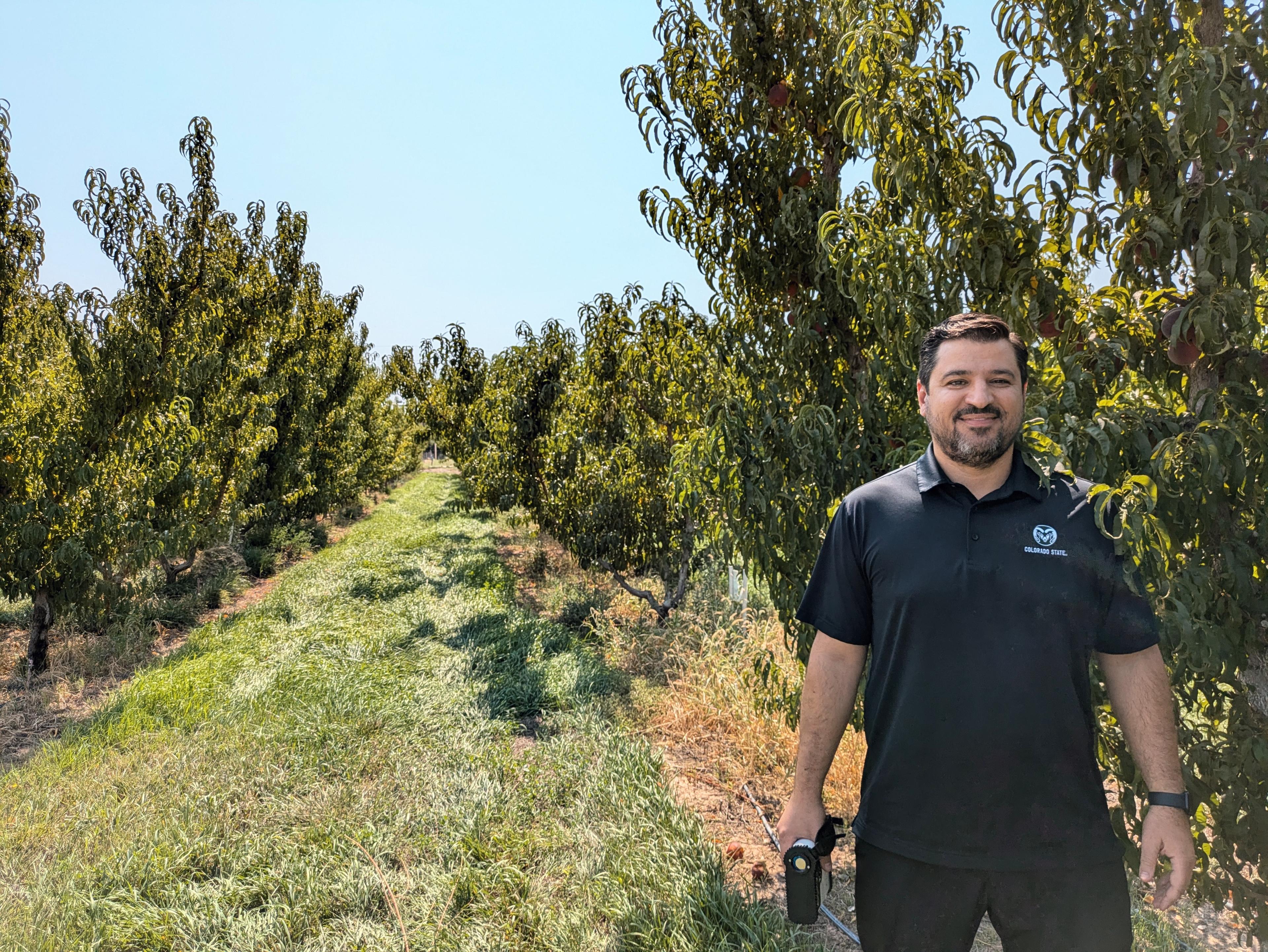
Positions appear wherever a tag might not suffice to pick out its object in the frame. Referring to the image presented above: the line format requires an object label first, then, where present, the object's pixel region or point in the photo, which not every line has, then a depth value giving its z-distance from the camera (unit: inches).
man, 70.5
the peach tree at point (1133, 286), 73.0
